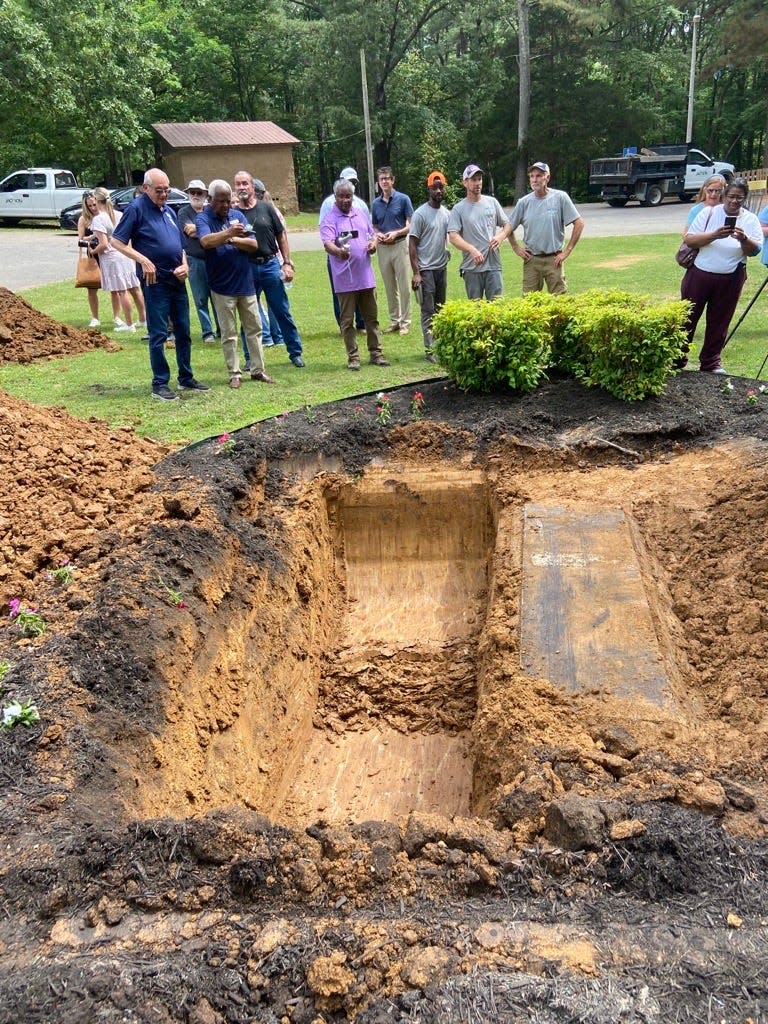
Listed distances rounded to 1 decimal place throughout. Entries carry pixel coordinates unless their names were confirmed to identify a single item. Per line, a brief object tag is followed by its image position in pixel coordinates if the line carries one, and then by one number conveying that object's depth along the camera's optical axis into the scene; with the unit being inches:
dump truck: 1159.0
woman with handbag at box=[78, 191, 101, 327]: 423.8
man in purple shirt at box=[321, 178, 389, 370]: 339.9
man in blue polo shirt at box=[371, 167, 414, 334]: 390.3
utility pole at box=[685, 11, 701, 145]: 1333.7
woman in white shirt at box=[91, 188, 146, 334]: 423.2
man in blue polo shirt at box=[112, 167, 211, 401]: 303.4
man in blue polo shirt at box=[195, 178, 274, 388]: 309.6
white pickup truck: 1066.1
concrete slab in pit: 159.0
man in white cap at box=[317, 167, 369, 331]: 347.3
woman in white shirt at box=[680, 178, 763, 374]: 292.4
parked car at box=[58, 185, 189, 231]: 955.8
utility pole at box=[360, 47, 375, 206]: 1254.9
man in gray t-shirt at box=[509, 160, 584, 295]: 323.9
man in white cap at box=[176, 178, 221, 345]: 377.1
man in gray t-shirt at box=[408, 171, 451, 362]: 352.8
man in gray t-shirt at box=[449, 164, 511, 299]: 333.4
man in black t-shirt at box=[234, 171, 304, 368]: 344.8
